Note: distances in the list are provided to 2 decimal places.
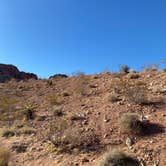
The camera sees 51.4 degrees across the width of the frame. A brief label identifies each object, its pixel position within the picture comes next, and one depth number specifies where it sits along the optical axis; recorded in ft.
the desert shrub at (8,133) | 24.29
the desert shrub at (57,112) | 26.67
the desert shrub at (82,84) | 32.19
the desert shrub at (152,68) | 34.48
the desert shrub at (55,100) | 30.47
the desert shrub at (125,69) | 38.90
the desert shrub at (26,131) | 23.85
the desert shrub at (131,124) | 19.58
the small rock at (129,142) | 18.43
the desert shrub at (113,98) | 25.94
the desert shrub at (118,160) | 16.12
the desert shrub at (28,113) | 27.68
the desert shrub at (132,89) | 24.08
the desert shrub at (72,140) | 19.60
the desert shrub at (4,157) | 18.69
